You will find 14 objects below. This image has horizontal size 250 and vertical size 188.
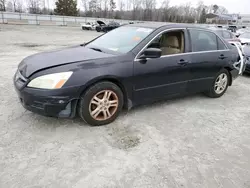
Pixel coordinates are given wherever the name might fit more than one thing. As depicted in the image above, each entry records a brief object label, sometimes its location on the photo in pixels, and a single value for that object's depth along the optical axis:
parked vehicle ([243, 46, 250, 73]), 6.72
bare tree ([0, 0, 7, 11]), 47.71
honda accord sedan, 2.76
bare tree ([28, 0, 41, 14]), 57.30
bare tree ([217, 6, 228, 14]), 92.31
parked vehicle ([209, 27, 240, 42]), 9.79
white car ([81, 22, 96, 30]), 32.12
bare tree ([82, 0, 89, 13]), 67.88
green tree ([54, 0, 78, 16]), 51.44
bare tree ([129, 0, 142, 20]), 71.38
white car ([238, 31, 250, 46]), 10.04
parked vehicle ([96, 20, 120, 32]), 28.50
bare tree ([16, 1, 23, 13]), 55.62
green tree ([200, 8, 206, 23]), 68.88
